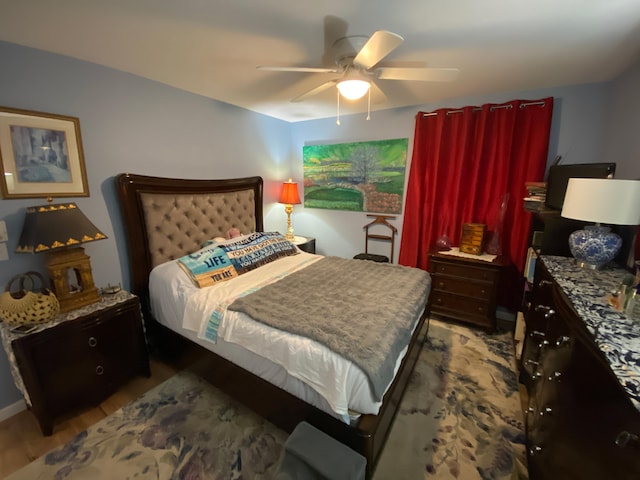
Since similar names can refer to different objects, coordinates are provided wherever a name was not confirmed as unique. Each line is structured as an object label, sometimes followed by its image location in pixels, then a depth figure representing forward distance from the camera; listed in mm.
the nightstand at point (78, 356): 1535
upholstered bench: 1095
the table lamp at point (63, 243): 1613
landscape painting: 3248
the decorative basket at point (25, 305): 1515
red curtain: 2512
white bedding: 1248
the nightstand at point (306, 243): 3555
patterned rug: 1443
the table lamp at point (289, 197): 3596
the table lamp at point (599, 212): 1364
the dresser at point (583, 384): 722
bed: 1340
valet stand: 3389
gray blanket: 1322
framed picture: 1641
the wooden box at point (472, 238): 2717
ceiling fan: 1536
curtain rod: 2446
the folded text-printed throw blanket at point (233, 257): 2119
